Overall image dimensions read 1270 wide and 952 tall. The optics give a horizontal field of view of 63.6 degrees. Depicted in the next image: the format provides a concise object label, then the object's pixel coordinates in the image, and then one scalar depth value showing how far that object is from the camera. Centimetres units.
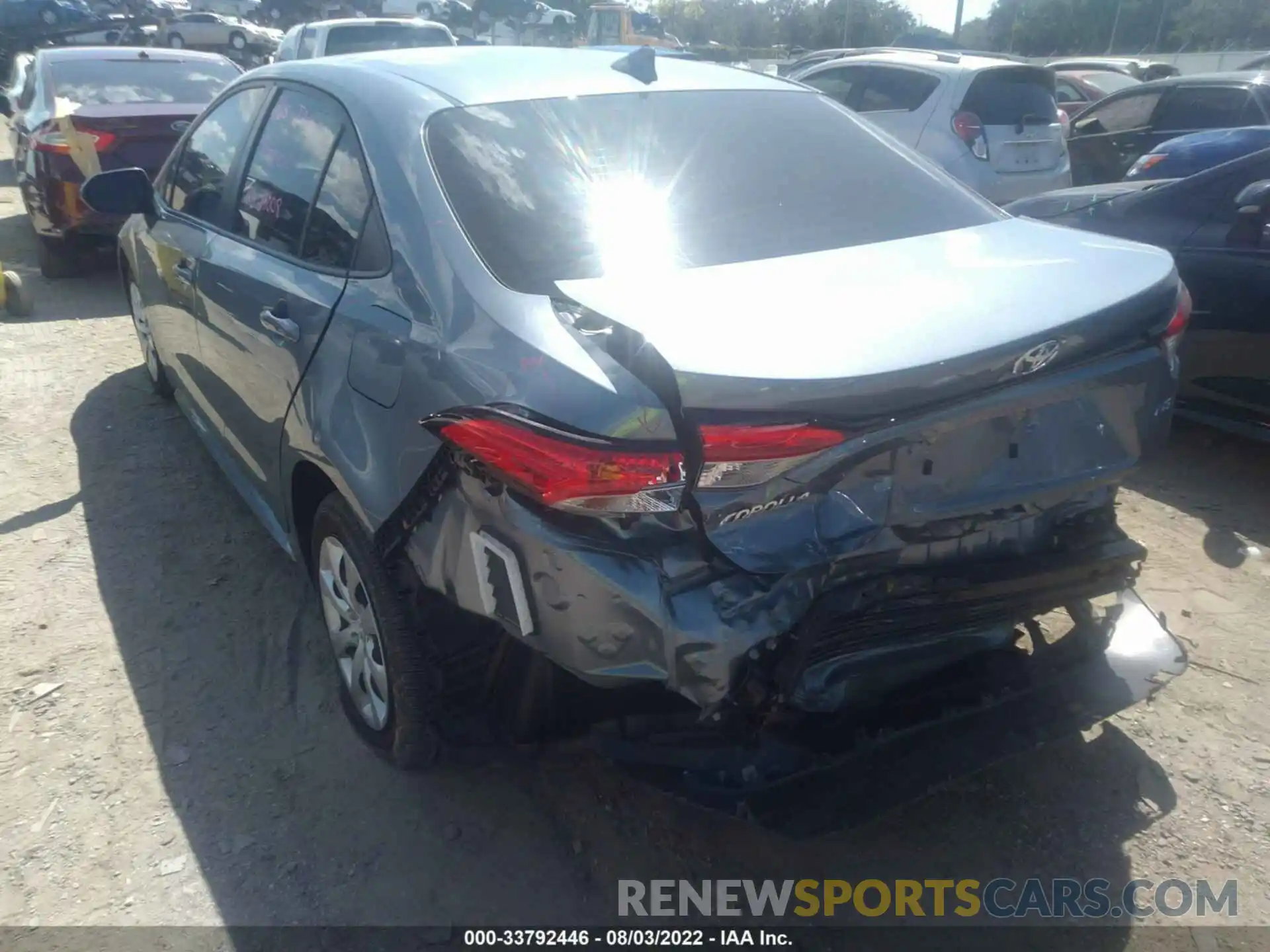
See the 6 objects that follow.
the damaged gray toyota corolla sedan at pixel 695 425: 196
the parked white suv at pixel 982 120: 798
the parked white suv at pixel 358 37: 1260
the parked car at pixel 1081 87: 1338
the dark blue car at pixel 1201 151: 671
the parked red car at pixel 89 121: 731
